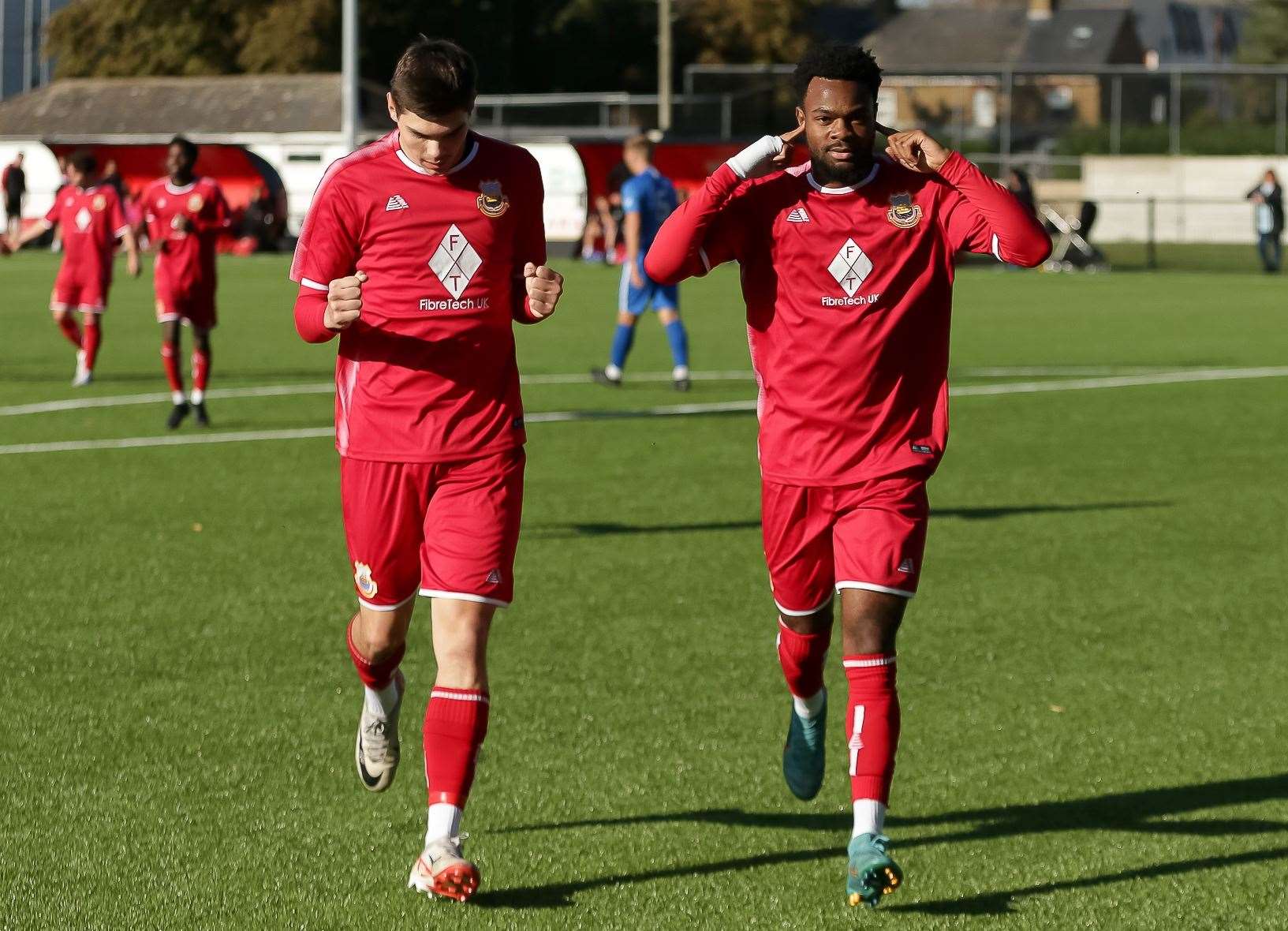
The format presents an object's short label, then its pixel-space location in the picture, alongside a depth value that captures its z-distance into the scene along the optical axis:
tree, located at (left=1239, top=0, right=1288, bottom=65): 113.75
